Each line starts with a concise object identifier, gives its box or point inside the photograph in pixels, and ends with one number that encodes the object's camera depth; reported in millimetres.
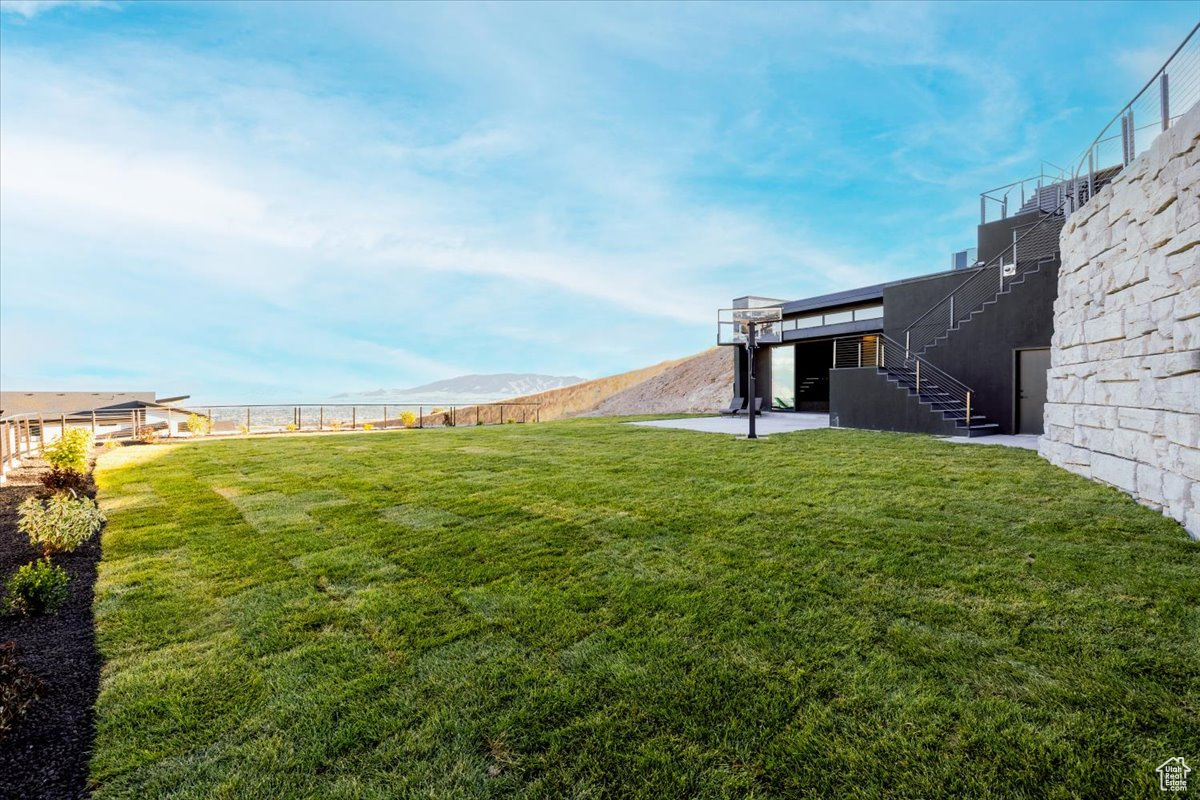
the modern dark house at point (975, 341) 11008
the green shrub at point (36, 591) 3049
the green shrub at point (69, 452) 6980
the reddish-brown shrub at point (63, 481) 6375
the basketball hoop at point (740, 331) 19219
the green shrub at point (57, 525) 4160
